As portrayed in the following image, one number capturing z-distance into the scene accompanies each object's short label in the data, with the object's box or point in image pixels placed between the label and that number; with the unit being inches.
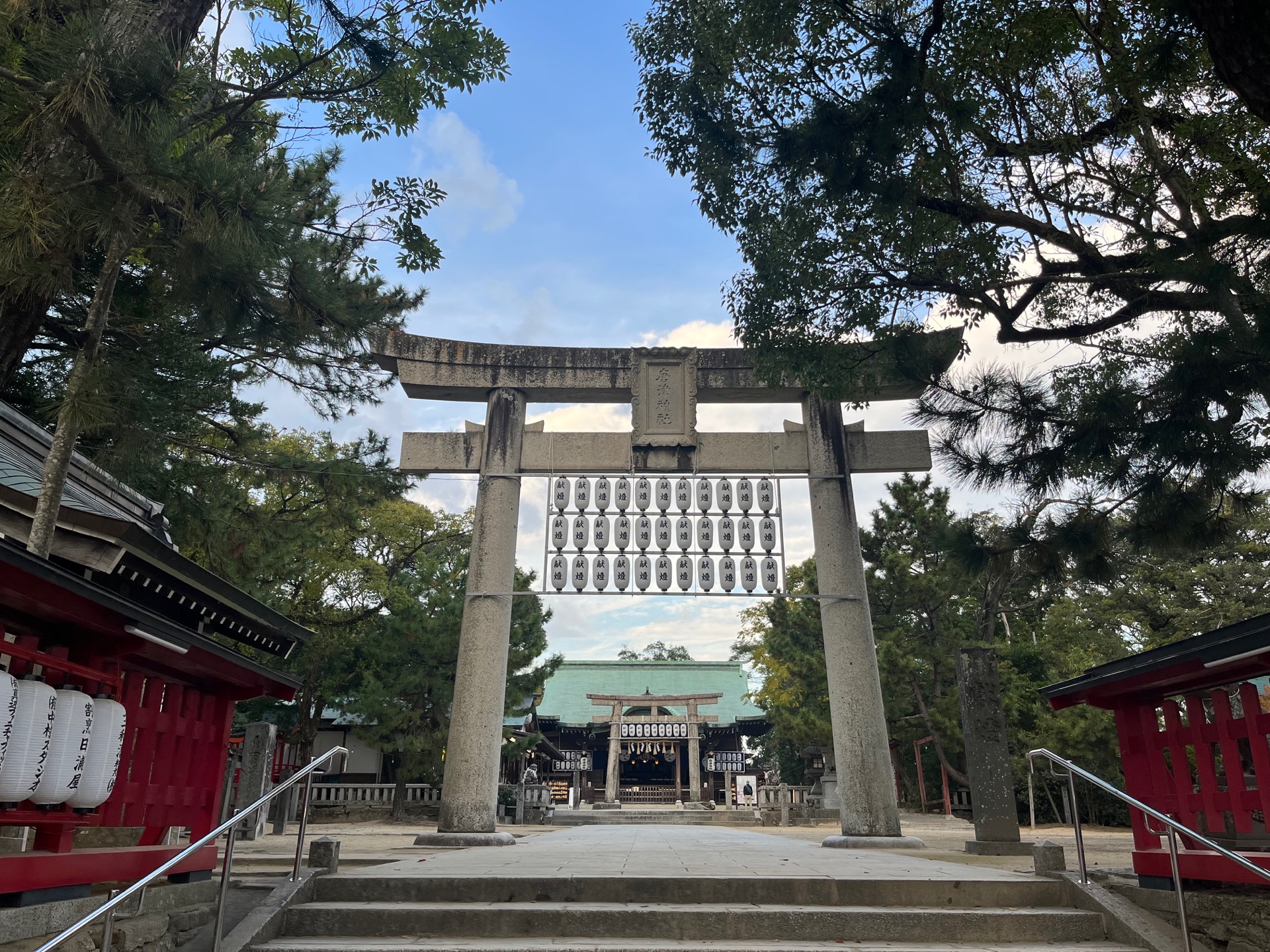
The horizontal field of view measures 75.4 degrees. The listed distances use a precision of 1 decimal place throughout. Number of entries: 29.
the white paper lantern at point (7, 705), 130.6
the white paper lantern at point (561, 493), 419.2
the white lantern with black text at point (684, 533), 410.9
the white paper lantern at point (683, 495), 417.7
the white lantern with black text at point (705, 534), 410.6
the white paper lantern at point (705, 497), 417.4
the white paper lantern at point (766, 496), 416.2
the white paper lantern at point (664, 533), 411.5
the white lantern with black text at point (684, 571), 406.3
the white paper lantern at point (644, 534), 411.8
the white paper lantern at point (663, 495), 417.7
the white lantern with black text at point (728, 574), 404.2
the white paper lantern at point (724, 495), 416.2
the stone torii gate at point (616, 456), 382.0
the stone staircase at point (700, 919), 179.3
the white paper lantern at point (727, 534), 409.4
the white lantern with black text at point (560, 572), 405.7
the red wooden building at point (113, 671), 137.0
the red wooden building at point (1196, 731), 165.8
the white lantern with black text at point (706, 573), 405.7
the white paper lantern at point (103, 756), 150.6
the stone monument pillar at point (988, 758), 332.5
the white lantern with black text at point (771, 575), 403.9
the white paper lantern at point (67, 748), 141.2
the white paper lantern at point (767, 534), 408.8
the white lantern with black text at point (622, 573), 407.2
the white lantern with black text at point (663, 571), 407.8
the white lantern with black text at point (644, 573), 408.5
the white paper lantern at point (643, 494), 418.9
